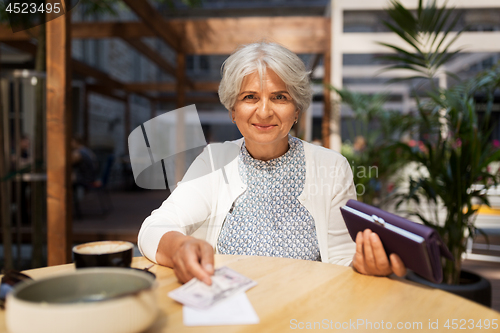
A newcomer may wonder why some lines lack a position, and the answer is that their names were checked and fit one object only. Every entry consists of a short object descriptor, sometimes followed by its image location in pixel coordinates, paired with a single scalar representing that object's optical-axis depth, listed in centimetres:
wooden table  59
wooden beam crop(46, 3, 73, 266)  220
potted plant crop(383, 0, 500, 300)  192
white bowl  40
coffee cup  68
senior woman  117
